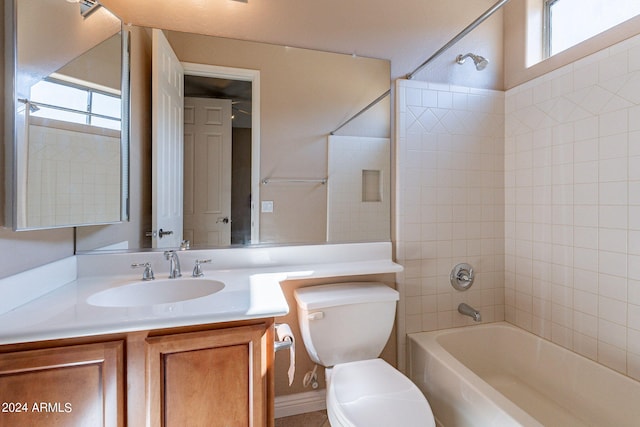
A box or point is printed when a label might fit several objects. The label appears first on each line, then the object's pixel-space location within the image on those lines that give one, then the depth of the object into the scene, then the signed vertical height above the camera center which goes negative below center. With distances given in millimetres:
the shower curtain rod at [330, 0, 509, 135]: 1352 +846
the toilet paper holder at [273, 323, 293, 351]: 1131 -504
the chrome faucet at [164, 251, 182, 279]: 1364 -249
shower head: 1669 +856
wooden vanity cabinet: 800 -501
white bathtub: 1274 -855
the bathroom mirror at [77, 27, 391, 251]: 1550 +477
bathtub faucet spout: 1733 -607
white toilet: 1148 -672
